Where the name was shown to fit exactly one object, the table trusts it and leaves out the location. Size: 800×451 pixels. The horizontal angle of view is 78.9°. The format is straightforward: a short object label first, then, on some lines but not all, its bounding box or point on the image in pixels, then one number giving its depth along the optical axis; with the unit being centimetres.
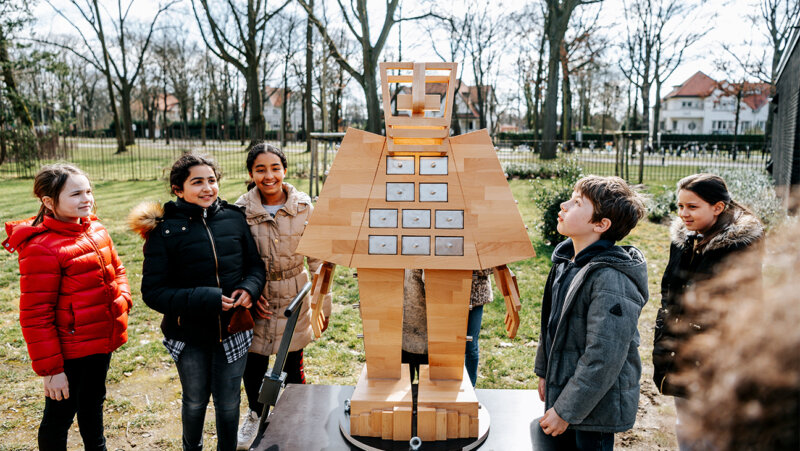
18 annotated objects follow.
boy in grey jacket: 171
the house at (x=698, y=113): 5162
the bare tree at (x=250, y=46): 1323
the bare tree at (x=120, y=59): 2206
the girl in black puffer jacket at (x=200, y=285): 218
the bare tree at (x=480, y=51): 2627
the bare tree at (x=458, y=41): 2532
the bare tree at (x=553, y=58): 1448
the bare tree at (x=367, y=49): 1155
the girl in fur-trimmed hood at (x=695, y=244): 215
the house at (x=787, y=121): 847
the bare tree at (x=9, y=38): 1407
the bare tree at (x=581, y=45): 2142
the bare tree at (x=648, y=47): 2438
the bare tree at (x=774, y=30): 2225
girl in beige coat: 257
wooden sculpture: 209
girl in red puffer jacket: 217
